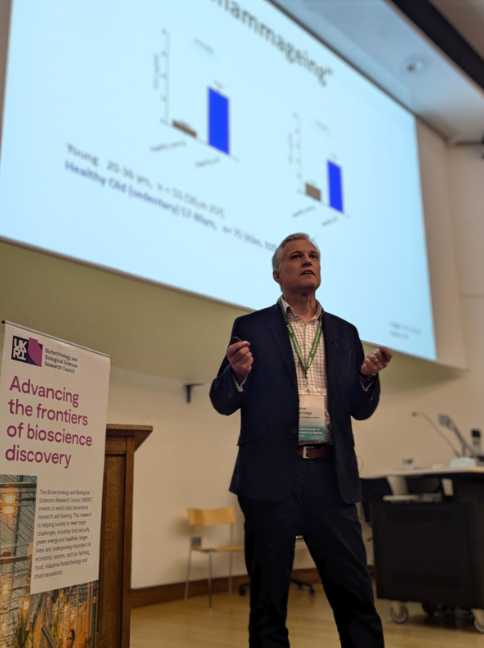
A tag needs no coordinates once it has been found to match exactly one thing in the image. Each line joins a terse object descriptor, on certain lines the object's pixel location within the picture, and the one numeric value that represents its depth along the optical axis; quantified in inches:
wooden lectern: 66.6
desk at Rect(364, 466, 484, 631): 122.6
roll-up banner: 55.0
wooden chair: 169.2
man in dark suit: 63.6
